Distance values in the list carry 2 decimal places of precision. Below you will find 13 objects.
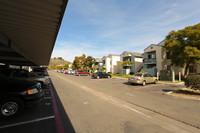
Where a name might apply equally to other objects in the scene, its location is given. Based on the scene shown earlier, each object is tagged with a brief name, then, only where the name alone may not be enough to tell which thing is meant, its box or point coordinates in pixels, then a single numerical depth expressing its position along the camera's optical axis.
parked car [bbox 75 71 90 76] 30.25
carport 3.20
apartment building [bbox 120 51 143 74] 31.21
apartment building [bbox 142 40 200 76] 20.57
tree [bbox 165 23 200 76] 14.52
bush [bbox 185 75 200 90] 6.98
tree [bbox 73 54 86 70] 44.19
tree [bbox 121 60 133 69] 28.53
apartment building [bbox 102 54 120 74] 39.67
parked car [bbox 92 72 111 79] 21.48
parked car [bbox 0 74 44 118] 3.57
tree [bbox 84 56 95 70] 44.07
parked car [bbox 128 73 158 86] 11.82
